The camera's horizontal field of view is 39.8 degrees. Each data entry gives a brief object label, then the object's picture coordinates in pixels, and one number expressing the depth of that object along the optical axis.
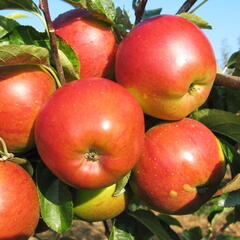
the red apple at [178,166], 0.25
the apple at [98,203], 0.28
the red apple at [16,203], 0.23
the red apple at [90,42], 0.26
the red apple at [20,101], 0.24
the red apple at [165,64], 0.23
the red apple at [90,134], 0.21
